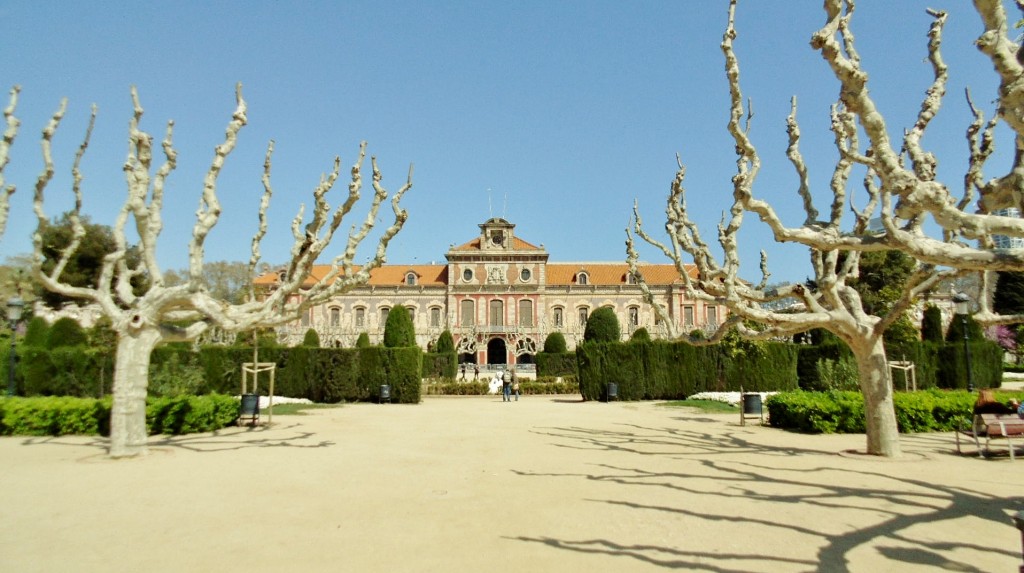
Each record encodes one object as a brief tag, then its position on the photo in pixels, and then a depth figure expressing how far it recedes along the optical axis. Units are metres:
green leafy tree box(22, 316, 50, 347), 22.42
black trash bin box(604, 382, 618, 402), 23.80
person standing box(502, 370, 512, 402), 25.06
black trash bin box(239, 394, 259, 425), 14.50
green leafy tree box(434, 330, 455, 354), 43.54
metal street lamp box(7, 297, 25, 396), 14.60
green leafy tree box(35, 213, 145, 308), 35.72
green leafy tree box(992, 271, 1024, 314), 46.87
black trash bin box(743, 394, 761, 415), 15.08
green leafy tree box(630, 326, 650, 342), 36.12
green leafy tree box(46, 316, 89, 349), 22.48
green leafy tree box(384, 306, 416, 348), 31.44
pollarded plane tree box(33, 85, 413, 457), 9.70
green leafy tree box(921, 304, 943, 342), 27.84
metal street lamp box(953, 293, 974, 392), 14.73
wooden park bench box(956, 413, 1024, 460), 9.30
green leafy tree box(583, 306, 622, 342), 35.50
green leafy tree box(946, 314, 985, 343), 26.52
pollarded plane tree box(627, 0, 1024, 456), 4.86
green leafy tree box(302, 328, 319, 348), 40.80
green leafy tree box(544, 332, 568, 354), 42.72
